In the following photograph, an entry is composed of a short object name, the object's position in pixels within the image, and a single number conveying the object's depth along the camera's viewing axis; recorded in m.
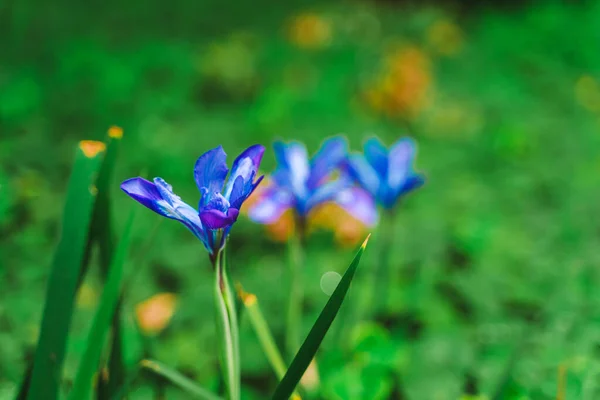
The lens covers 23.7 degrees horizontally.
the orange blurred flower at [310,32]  2.31
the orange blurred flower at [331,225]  1.13
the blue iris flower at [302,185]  0.76
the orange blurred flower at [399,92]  1.75
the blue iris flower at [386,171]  0.80
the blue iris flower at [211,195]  0.63
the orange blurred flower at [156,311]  0.91
